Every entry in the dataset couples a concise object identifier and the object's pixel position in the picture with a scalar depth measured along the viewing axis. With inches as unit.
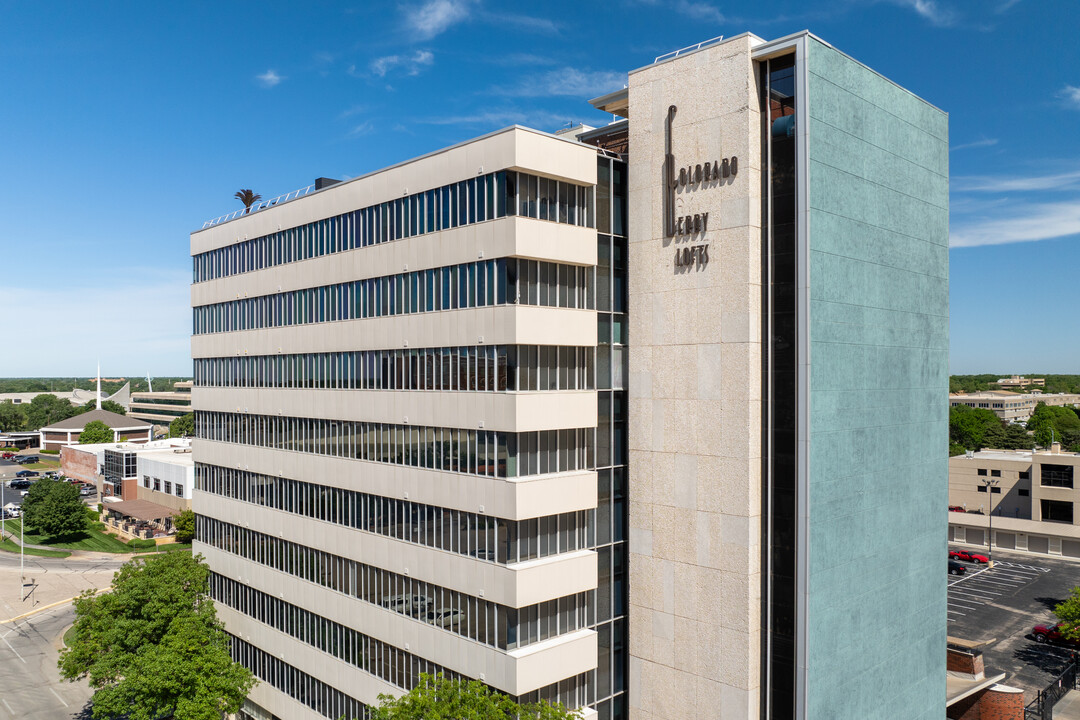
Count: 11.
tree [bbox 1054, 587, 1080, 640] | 2544.3
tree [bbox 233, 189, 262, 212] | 2171.5
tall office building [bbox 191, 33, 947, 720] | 1239.5
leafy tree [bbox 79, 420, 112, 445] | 7096.5
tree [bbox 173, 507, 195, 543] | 4207.7
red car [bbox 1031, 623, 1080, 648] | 2751.0
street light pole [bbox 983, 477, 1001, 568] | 4557.1
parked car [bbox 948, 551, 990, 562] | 3994.3
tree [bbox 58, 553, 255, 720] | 1790.1
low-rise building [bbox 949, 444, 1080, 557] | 4069.9
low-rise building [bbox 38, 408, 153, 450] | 7568.9
